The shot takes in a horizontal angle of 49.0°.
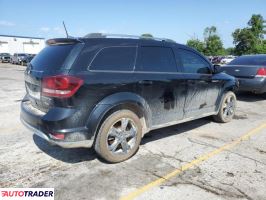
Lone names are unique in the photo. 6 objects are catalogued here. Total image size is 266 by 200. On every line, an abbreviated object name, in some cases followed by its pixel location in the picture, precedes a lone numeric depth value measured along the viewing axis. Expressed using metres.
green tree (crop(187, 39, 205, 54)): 60.42
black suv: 3.77
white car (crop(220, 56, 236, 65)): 46.68
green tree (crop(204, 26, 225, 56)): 61.78
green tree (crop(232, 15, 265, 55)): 59.91
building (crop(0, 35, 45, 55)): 63.78
